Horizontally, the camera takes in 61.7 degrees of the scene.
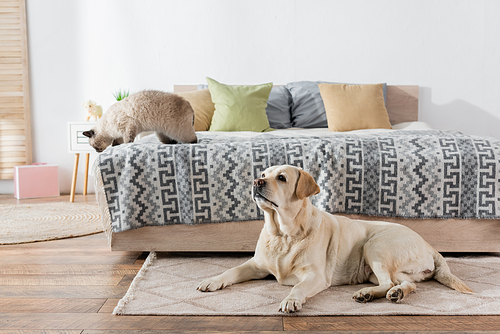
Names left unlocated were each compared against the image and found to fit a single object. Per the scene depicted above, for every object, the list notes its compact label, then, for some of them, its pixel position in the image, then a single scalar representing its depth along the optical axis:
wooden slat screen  3.78
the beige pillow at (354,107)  3.08
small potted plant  3.63
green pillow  3.05
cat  2.05
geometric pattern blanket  1.79
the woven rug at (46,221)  2.33
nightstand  3.46
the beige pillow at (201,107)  3.15
